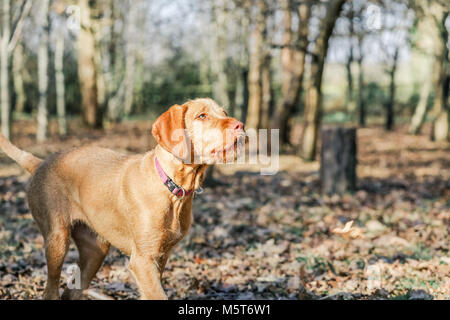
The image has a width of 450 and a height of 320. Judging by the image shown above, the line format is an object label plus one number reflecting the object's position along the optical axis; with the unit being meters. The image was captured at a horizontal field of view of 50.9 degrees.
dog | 3.04
